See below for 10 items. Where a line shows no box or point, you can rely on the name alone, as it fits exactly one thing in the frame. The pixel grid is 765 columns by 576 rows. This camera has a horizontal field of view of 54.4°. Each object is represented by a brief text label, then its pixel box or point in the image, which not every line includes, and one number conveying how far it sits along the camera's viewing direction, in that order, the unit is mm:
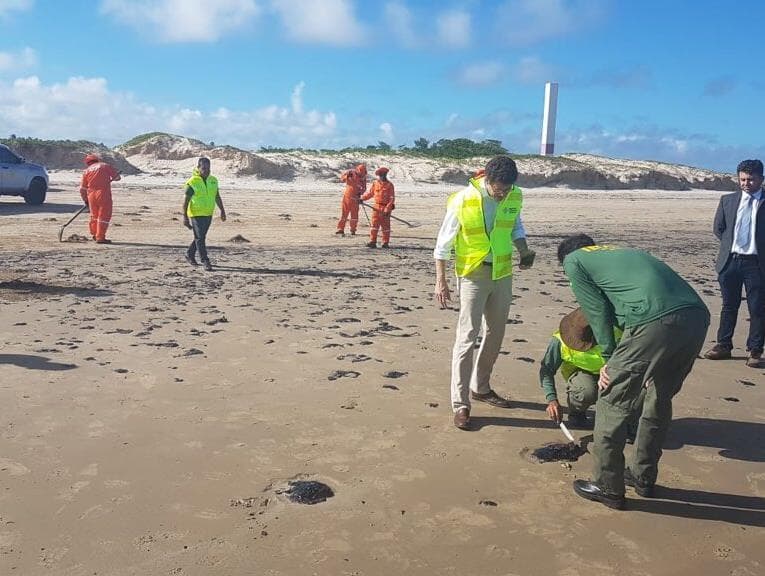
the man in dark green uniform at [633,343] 3764
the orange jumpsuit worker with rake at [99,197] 13898
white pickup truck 19734
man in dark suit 6809
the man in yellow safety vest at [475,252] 5117
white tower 58219
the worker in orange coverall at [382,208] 14531
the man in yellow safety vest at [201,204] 11086
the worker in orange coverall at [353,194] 16078
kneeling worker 4857
